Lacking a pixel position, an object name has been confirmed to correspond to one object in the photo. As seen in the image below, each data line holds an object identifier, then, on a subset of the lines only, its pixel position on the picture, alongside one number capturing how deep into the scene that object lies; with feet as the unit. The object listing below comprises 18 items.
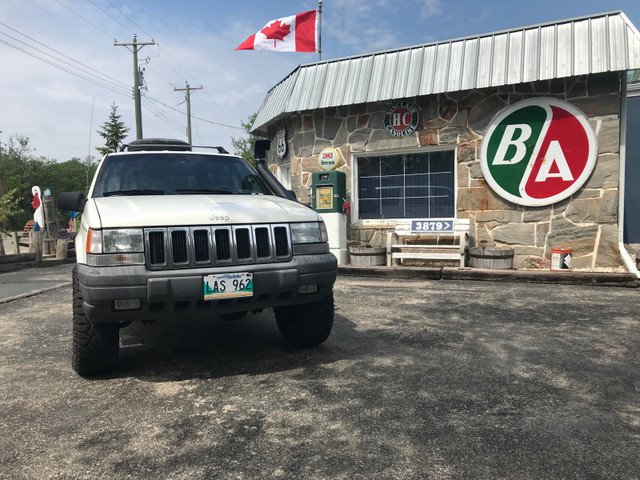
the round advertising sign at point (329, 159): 32.68
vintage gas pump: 30.68
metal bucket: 25.42
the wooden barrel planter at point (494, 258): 26.40
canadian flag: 40.78
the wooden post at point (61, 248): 40.97
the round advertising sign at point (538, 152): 26.05
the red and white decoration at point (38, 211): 43.55
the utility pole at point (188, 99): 124.16
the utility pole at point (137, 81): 86.63
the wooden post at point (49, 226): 41.86
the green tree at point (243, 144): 136.83
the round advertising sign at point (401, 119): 30.32
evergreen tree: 149.89
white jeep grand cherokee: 9.90
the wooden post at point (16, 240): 40.27
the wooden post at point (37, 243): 38.32
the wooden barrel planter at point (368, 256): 29.76
